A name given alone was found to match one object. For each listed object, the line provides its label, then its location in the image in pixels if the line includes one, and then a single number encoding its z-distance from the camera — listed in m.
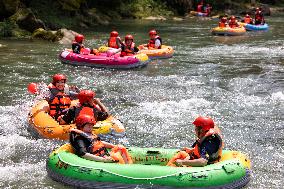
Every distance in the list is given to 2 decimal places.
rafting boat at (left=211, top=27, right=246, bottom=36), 28.28
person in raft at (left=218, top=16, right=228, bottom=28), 28.83
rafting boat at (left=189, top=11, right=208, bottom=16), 40.62
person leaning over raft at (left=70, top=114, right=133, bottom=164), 8.04
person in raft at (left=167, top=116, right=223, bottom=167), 7.82
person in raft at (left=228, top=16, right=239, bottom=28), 29.34
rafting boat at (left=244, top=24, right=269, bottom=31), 30.33
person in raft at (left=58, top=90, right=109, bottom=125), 9.98
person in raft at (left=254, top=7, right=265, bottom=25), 31.02
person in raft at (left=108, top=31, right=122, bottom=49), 19.11
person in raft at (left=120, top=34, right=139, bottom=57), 18.08
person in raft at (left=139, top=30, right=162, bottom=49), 20.16
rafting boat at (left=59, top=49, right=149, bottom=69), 17.78
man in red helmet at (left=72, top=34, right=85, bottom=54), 18.36
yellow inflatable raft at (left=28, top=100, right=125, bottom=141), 9.95
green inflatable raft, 7.46
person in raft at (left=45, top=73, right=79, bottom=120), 10.86
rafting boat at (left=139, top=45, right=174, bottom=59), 19.91
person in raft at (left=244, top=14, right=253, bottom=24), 31.84
